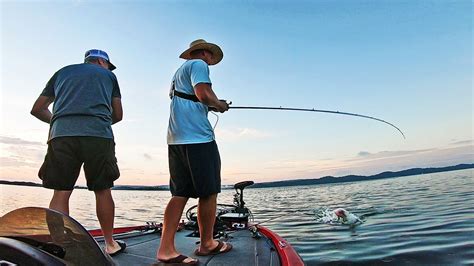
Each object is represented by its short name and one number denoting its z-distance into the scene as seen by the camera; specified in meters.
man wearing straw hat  2.96
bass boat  1.19
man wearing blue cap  2.81
